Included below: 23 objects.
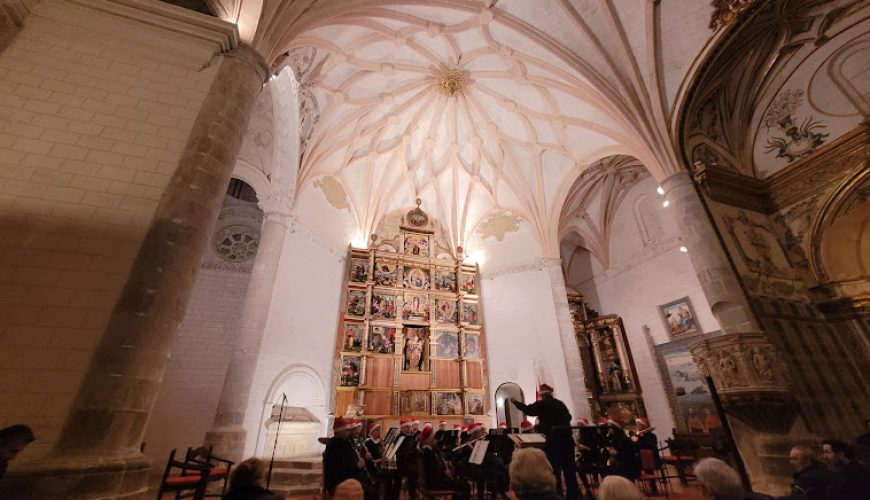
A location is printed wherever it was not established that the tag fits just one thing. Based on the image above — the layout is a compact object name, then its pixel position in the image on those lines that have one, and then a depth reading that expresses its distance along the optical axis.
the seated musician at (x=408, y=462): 5.06
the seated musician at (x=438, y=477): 4.43
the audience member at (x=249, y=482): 2.25
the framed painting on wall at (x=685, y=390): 9.93
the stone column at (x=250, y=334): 7.00
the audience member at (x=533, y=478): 2.24
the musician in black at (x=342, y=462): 4.06
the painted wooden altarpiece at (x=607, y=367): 12.07
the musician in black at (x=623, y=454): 4.89
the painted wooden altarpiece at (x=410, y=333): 11.06
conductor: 4.29
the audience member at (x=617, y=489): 1.74
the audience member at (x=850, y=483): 2.64
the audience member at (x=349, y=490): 2.01
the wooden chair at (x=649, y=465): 6.33
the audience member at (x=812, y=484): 2.82
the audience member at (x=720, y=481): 2.16
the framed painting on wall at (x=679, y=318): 10.98
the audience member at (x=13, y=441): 2.28
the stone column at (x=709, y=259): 6.56
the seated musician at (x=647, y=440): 6.88
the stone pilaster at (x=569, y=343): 10.72
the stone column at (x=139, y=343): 2.31
